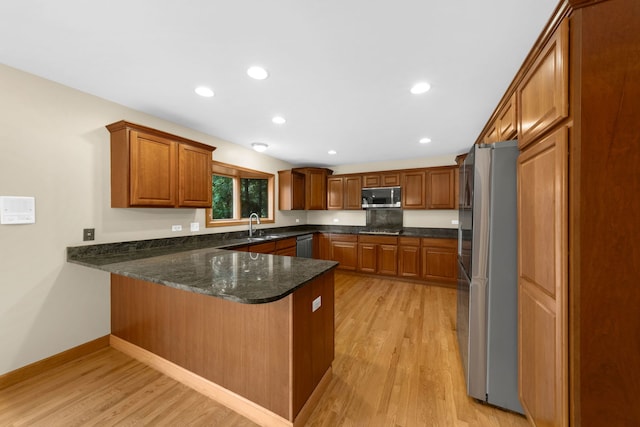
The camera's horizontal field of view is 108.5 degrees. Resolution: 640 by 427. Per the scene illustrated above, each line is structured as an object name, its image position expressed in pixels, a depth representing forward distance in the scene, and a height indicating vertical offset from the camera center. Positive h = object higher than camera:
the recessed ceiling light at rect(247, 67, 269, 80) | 1.75 +1.09
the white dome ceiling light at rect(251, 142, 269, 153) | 3.51 +1.03
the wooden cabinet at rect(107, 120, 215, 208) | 2.18 +0.46
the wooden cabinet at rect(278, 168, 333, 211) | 4.79 +0.53
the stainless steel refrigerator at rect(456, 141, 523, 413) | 1.43 -0.42
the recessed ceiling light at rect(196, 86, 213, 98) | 2.05 +1.11
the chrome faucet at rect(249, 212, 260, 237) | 3.97 -0.14
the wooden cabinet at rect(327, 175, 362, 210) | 5.00 +0.47
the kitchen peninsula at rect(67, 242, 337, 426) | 1.33 -0.78
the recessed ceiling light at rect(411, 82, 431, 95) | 1.95 +1.09
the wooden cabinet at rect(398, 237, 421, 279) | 4.19 -0.82
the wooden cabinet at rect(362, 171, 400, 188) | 4.65 +0.70
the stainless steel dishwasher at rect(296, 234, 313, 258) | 4.38 -0.65
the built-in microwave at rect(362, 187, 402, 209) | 4.62 +0.32
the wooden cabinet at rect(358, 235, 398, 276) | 4.39 -0.82
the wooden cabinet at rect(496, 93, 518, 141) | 1.73 +0.77
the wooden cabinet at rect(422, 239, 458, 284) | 3.91 -0.83
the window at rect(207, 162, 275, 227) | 3.67 +0.32
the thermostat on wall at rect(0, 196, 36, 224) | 1.71 +0.02
